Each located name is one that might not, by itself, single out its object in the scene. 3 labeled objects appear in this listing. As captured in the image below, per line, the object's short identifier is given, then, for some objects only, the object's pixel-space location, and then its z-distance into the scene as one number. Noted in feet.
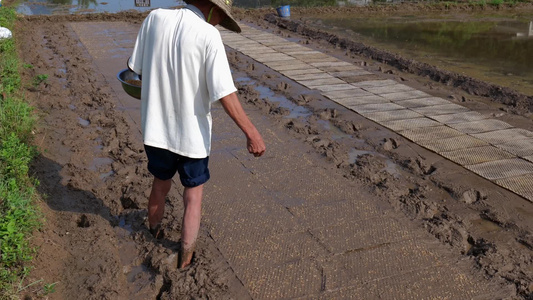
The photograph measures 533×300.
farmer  8.89
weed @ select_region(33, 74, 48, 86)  24.51
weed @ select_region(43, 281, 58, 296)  9.23
